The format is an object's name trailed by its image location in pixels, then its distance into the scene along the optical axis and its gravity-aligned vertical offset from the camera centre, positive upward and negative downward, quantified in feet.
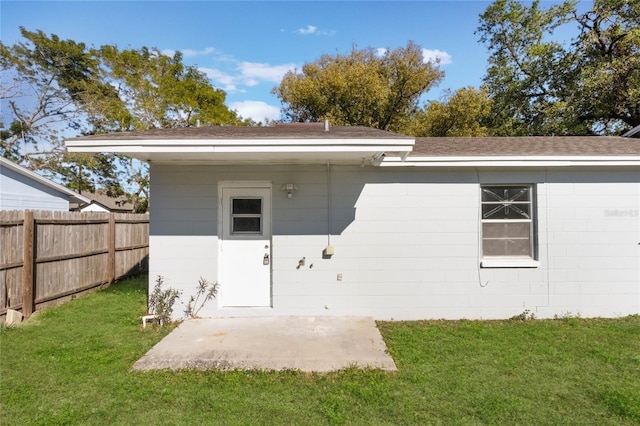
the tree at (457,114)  58.39 +18.06
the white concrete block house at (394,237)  18.45 -0.80
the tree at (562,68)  50.21 +24.80
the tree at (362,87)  61.21 +24.11
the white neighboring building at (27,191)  42.16 +4.29
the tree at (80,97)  66.44 +24.67
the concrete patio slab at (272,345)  12.74 -5.05
